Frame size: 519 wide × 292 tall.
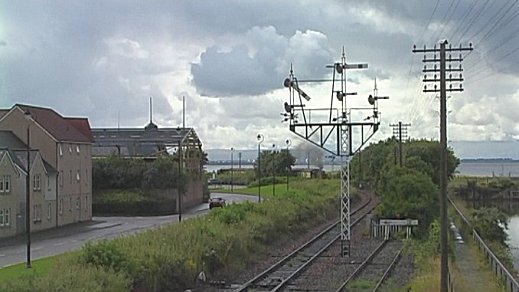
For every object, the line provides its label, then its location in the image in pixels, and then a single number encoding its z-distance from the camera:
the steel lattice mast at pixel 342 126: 37.88
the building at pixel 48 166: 54.91
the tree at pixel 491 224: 53.03
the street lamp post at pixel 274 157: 125.65
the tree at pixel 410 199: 50.00
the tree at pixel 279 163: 134.50
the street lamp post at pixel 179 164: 71.81
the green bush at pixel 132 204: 75.06
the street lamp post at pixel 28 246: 33.78
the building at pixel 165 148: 85.75
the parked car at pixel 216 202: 72.47
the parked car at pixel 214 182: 145.12
